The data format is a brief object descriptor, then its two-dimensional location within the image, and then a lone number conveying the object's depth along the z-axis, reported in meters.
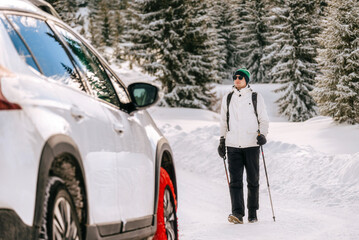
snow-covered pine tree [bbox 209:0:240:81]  71.19
